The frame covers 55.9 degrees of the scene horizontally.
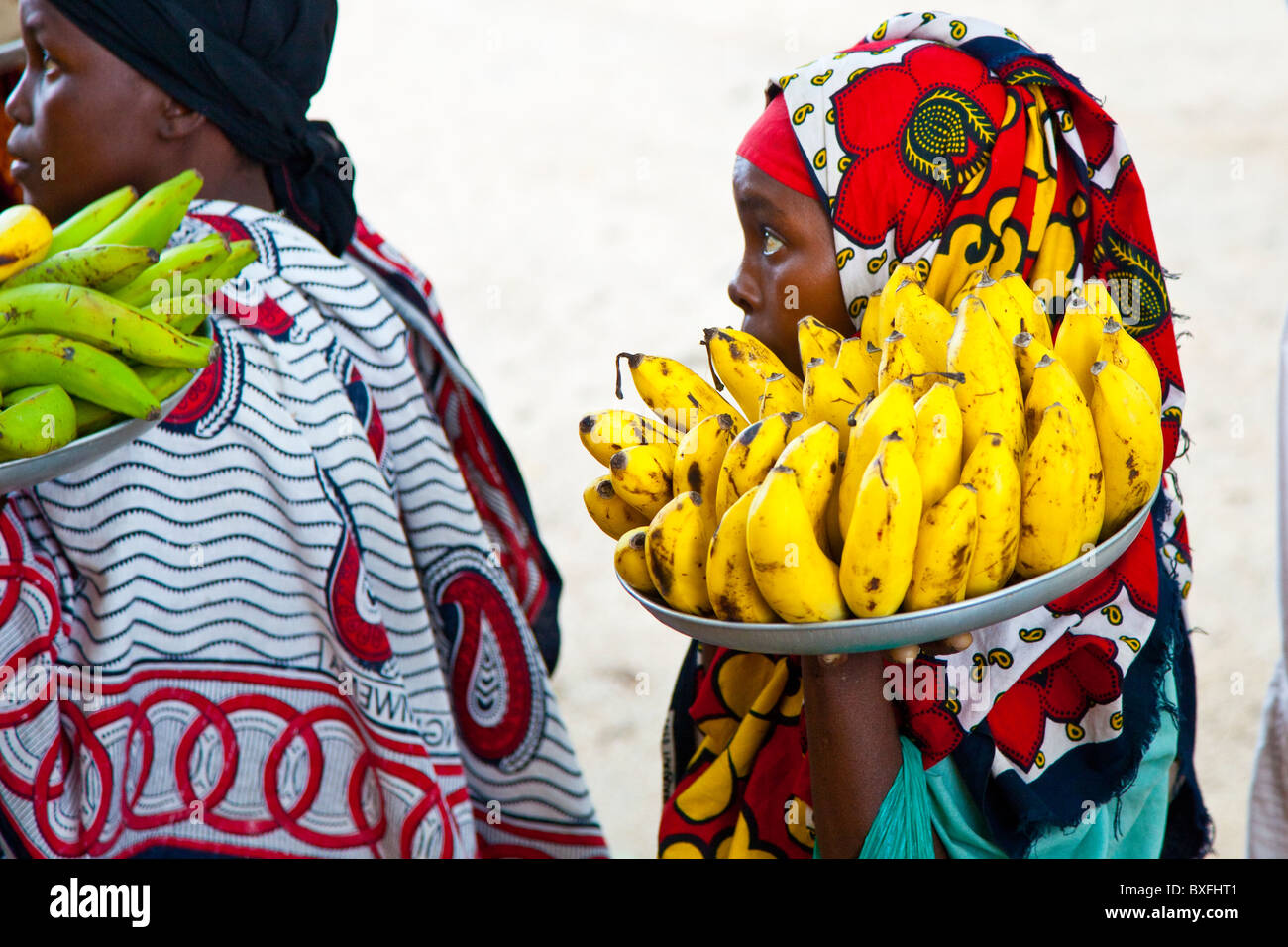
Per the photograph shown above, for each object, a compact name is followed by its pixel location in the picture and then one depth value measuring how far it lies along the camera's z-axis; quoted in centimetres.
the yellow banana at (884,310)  146
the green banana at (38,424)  142
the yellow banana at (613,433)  141
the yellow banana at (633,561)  129
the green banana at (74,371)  151
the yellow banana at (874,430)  118
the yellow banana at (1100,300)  137
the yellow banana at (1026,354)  130
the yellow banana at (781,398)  141
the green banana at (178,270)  172
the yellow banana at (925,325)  140
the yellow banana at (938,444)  119
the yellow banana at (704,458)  132
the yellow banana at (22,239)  158
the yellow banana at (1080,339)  136
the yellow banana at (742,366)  149
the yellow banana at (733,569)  119
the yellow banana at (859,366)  139
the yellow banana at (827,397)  134
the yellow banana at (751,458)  123
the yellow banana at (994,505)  116
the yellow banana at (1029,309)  142
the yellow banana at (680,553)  123
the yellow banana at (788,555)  112
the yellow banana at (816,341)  144
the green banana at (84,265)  164
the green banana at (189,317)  167
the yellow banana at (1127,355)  132
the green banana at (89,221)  179
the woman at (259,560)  179
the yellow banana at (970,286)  143
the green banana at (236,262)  179
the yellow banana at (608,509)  141
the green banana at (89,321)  155
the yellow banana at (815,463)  118
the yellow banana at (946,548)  114
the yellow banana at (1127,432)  124
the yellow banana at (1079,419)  121
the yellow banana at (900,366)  130
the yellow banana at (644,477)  133
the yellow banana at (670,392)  147
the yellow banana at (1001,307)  136
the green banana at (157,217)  178
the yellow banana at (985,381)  124
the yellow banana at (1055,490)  119
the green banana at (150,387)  157
